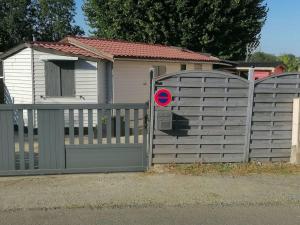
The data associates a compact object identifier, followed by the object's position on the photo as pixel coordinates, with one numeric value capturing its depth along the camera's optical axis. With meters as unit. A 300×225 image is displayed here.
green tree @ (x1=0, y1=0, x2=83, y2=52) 32.81
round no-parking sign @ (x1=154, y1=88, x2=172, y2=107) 4.90
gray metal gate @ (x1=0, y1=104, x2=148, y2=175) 4.62
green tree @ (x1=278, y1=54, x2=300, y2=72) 24.14
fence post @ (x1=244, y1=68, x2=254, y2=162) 5.09
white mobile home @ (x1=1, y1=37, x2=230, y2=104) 8.99
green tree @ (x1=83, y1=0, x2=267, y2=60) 16.87
